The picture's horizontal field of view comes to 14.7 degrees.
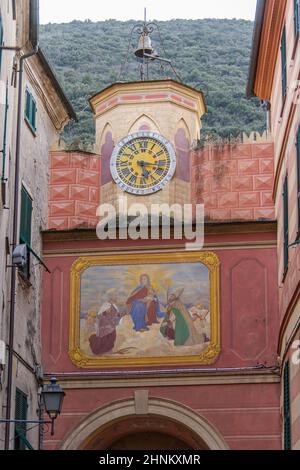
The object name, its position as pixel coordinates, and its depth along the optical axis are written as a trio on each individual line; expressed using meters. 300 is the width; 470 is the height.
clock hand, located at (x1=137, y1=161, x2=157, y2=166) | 25.28
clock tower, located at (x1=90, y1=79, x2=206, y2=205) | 25.16
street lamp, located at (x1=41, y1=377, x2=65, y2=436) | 18.30
